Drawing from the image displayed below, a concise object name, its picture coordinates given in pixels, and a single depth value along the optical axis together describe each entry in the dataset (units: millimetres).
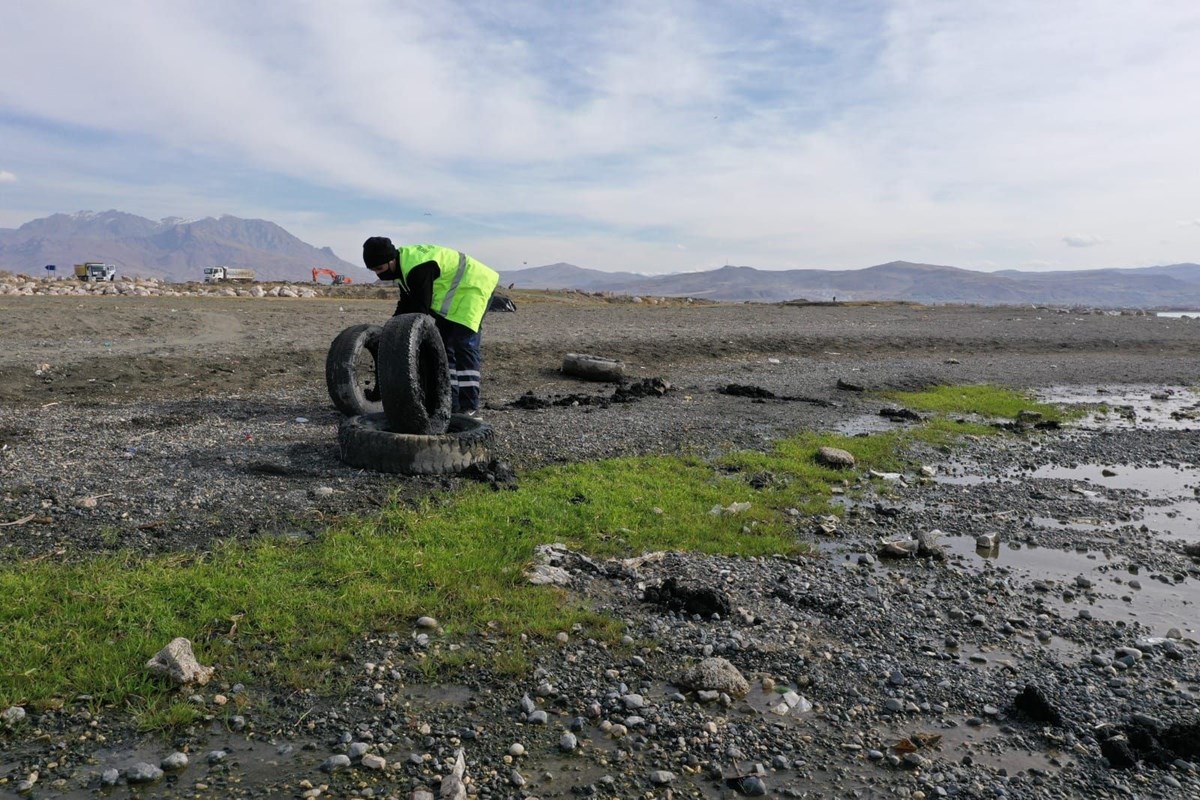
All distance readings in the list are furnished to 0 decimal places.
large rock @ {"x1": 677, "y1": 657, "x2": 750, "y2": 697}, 4312
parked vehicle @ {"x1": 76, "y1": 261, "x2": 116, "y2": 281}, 55125
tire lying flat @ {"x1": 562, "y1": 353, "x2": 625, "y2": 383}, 15344
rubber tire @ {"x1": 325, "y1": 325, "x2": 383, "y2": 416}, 10203
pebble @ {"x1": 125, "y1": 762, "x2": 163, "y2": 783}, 3361
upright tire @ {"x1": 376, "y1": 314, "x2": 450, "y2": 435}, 8023
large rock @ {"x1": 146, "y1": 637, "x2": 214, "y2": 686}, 3998
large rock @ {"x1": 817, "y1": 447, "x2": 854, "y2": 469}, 9438
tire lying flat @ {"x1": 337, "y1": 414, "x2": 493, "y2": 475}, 7668
